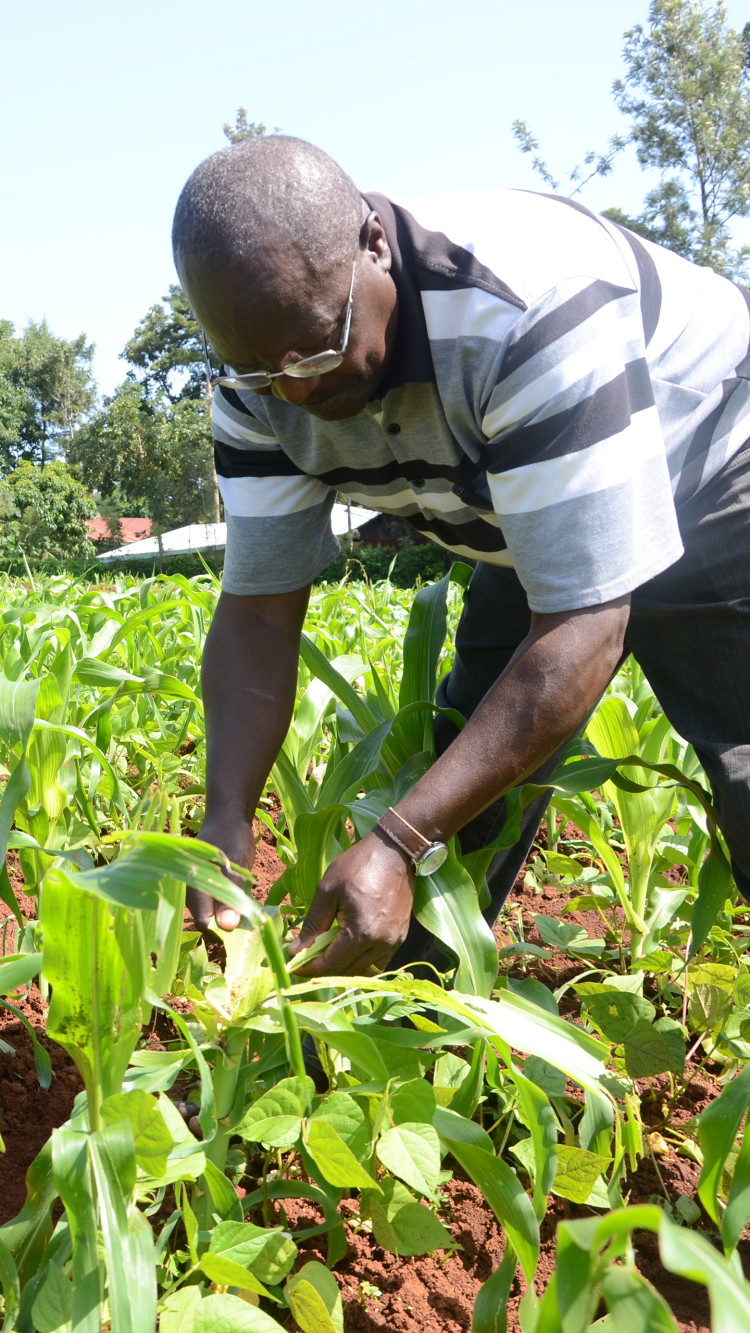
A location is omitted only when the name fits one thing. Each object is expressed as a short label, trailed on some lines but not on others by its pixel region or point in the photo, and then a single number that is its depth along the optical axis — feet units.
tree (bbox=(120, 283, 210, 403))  148.05
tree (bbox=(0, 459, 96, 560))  110.63
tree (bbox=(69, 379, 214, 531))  110.52
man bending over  4.01
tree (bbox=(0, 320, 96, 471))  167.02
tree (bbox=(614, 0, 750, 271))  74.49
